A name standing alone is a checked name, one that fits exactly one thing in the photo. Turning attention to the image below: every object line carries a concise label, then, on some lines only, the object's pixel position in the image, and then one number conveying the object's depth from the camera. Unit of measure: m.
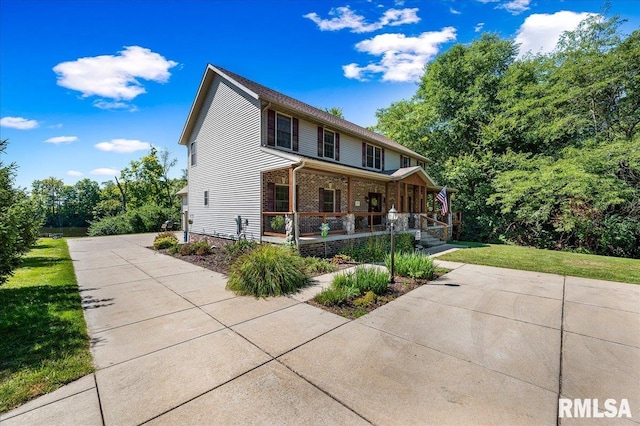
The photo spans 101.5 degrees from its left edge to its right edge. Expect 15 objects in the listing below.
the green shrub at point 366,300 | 5.77
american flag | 14.91
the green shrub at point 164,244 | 14.34
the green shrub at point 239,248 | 10.39
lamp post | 7.33
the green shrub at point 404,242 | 12.72
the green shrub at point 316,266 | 8.85
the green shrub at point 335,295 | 5.78
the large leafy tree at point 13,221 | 5.23
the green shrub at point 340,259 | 10.20
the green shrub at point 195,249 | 12.29
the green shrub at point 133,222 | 26.74
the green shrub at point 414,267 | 7.92
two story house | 11.16
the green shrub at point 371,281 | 6.45
